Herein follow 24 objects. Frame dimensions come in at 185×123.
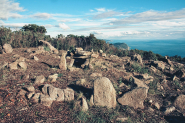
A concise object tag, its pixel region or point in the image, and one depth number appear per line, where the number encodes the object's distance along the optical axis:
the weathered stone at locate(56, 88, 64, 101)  4.42
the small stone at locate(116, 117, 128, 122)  3.68
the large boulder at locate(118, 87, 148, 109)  4.46
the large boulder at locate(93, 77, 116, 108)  4.30
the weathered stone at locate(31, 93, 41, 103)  4.07
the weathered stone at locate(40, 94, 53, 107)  4.04
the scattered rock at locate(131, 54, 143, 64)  11.20
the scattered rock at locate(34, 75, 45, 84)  5.14
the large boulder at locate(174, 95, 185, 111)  4.77
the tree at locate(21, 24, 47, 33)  23.39
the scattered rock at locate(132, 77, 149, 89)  5.82
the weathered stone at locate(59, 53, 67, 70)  7.37
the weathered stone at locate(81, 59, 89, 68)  8.20
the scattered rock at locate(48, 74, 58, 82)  5.57
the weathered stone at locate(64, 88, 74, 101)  4.47
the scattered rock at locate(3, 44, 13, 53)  9.45
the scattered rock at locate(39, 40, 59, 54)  11.74
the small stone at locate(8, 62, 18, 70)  6.20
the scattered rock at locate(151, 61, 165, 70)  9.54
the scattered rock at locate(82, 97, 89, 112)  3.93
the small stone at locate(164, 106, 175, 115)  4.38
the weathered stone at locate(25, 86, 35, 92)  4.38
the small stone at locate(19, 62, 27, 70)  6.54
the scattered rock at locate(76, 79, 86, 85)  5.50
